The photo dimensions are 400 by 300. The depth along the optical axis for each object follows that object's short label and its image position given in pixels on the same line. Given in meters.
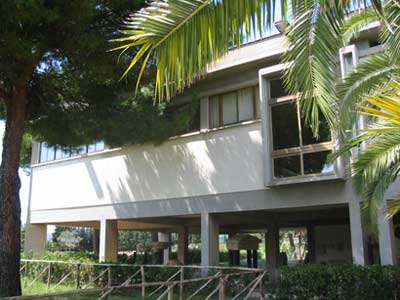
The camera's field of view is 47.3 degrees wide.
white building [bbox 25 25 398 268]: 12.50
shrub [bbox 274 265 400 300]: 10.30
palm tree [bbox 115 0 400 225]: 3.65
